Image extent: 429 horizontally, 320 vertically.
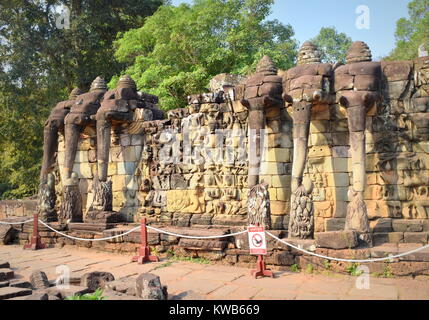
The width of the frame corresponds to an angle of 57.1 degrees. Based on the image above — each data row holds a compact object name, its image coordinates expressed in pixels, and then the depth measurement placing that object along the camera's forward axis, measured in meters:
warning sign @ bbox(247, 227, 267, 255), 6.14
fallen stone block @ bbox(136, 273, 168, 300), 4.81
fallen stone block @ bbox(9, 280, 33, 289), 5.37
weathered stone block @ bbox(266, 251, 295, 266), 6.54
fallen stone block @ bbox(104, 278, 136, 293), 5.03
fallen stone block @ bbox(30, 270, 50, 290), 5.65
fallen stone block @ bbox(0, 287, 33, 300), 4.72
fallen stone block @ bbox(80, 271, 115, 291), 5.51
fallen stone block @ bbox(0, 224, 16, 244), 10.59
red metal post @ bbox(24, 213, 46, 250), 9.71
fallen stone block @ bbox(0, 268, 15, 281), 5.89
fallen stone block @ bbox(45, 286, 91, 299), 4.95
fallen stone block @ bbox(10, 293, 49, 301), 4.50
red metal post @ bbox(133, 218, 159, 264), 7.59
